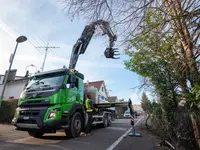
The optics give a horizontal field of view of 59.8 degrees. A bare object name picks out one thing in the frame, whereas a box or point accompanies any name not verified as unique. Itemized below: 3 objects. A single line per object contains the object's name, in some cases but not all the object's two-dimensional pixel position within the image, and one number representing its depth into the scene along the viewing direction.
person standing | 8.78
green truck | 6.52
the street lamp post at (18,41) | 9.00
